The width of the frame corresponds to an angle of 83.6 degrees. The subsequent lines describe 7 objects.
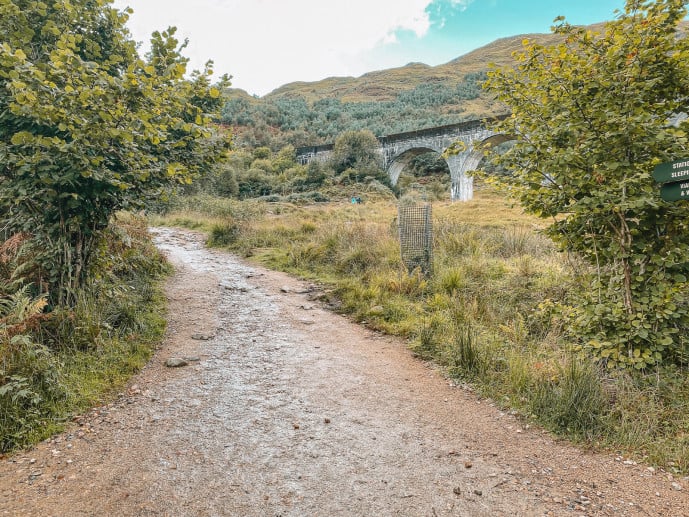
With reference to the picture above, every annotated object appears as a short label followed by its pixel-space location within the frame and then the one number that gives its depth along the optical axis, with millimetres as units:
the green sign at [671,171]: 3115
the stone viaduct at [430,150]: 27078
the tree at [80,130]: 3564
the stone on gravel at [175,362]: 4611
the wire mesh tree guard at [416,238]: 8141
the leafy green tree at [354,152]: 31922
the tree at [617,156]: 3449
